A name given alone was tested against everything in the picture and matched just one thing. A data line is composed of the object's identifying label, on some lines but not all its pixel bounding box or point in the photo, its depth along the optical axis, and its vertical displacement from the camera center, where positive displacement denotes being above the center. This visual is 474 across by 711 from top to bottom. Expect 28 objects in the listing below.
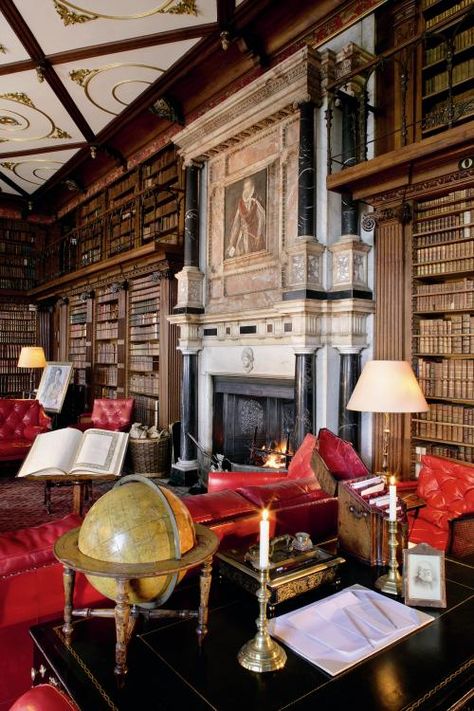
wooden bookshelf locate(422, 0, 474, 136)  4.07 +2.48
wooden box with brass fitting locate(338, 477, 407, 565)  1.92 -0.69
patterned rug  4.86 -1.63
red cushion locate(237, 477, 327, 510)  2.24 -0.66
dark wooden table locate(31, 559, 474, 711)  1.17 -0.81
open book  3.80 -0.78
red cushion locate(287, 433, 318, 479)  3.43 -0.77
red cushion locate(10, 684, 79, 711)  0.92 -0.65
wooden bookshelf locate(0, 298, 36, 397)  11.12 +0.34
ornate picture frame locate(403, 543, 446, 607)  1.61 -0.73
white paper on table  1.33 -0.80
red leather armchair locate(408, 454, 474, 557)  3.20 -0.98
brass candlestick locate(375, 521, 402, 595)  1.70 -0.77
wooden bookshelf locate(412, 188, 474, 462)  4.00 +0.29
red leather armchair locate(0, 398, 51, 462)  6.71 -0.92
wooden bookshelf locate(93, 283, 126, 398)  8.33 +0.25
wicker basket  6.67 -1.36
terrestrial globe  1.32 -0.49
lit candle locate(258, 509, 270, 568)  1.34 -0.51
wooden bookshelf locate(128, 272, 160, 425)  7.49 +0.14
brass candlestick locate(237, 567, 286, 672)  1.27 -0.78
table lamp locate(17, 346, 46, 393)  8.89 -0.06
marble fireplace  4.66 +0.88
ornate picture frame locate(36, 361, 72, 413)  8.62 -0.54
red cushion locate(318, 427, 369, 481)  3.04 -0.63
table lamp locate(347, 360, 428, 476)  3.06 -0.21
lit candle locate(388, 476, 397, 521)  1.79 -0.54
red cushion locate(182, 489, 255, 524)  2.01 -0.64
